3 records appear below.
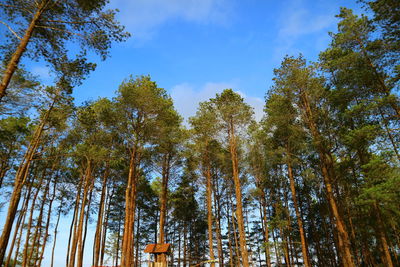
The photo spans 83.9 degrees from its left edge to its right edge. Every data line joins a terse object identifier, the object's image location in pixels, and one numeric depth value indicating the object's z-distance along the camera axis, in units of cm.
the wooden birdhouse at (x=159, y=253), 1303
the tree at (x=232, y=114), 1526
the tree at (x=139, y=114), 1414
